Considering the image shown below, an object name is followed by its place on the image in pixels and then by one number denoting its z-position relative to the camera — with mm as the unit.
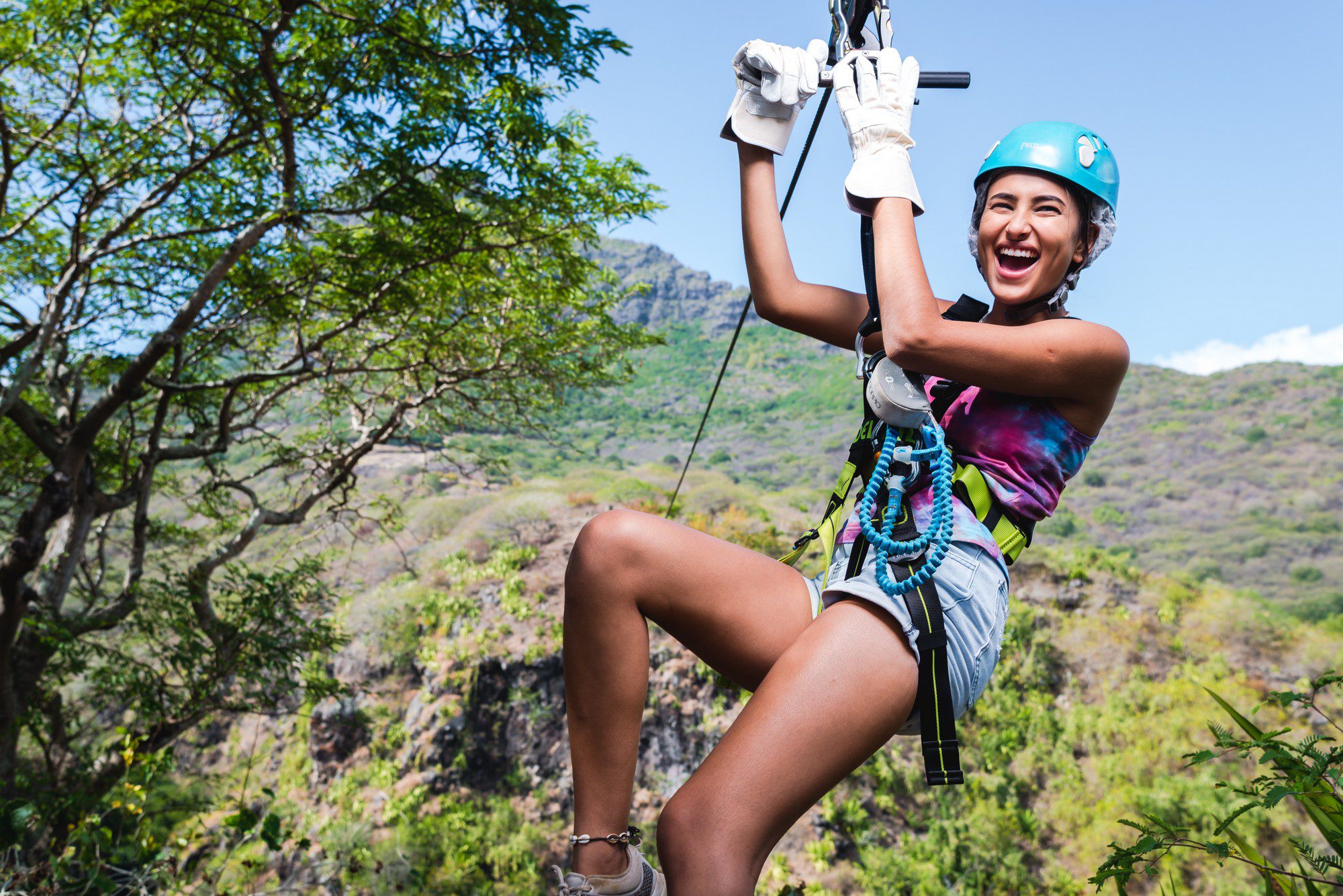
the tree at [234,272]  3855
